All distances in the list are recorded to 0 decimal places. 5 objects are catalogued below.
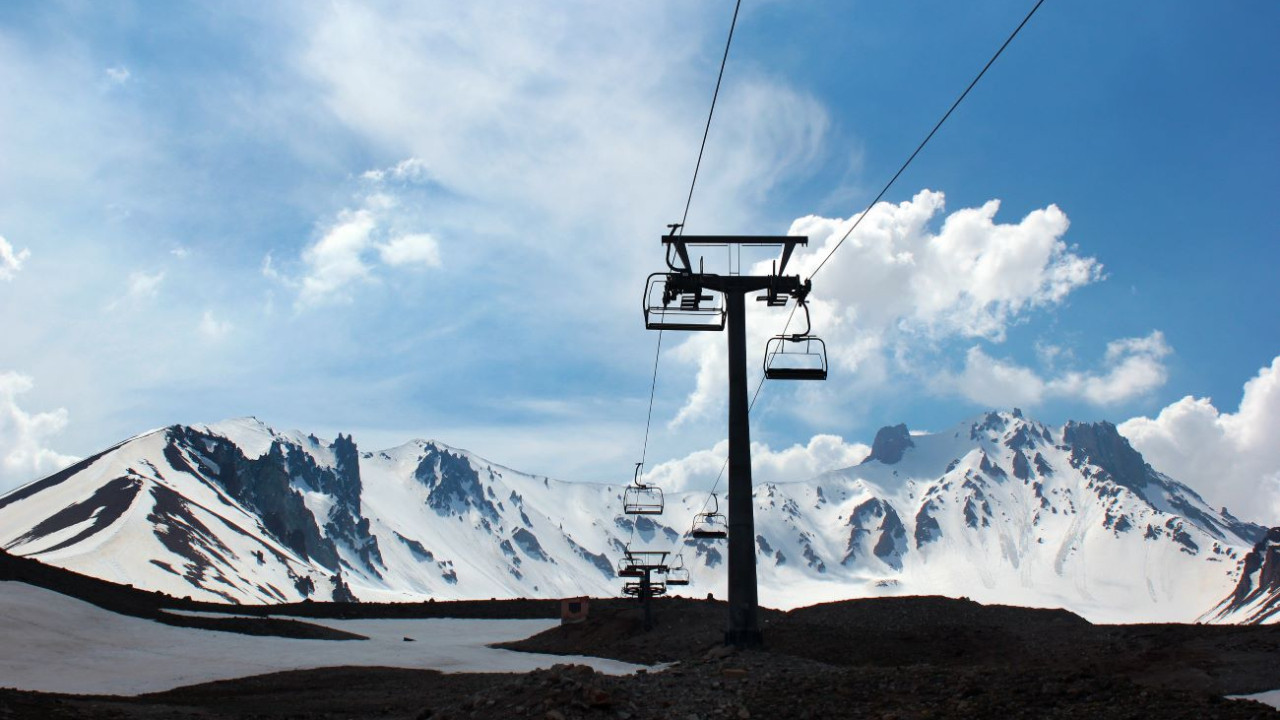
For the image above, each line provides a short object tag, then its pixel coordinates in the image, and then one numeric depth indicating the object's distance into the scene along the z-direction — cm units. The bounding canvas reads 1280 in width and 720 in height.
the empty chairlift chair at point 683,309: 2922
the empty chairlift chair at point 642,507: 4641
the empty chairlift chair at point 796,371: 2826
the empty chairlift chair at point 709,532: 4197
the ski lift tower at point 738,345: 2894
